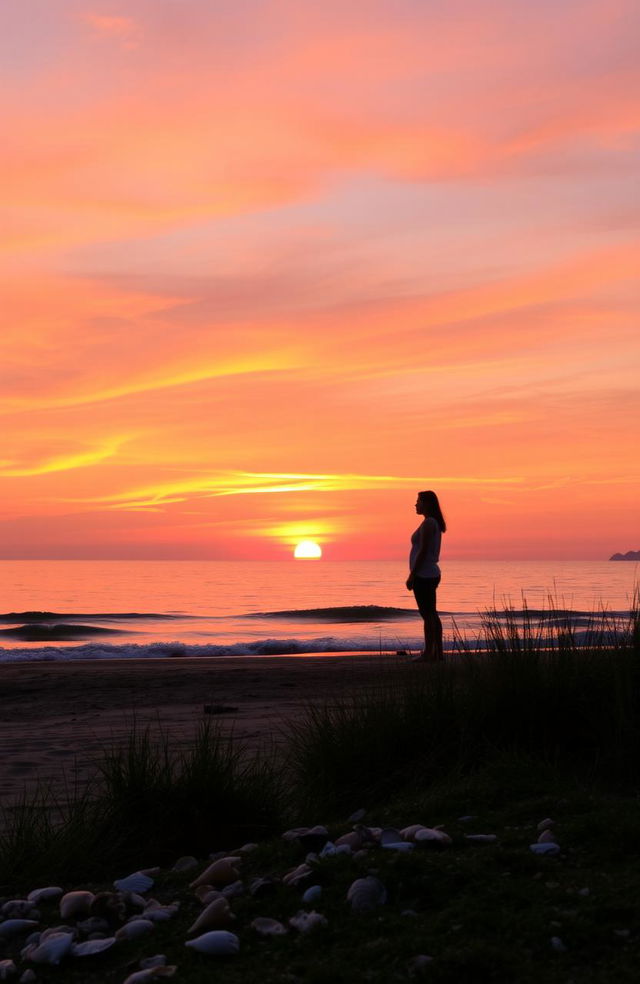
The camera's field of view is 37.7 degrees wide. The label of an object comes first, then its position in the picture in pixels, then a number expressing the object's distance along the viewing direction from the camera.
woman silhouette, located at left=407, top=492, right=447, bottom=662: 12.22
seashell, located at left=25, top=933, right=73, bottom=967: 3.08
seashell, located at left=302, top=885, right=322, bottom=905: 3.33
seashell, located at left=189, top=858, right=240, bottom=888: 3.75
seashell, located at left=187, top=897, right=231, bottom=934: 3.23
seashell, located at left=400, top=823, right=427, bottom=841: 3.92
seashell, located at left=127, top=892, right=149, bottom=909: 3.58
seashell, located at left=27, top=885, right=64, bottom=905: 3.75
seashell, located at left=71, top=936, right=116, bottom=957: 3.10
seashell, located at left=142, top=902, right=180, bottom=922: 3.40
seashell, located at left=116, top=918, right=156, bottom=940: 3.24
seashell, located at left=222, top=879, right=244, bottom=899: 3.54
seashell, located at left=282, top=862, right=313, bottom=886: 3.47
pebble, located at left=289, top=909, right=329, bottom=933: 3.13
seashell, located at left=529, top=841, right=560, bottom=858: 3.58
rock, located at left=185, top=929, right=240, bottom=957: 3.02
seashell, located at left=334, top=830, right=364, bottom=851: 3.87
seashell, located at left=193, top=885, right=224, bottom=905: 3.53
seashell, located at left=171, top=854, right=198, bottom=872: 4.20
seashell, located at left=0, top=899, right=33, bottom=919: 3.55
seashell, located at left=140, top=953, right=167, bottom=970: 2.99
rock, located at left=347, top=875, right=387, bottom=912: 3.23
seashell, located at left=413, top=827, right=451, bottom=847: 3.78
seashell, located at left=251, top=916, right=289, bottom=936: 3.15
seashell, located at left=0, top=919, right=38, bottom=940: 3.39
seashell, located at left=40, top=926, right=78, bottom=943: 3.26
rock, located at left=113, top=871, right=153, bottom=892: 3.78
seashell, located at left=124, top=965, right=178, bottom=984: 2.82
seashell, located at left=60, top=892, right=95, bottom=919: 3.47
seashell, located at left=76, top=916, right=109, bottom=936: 3.34
